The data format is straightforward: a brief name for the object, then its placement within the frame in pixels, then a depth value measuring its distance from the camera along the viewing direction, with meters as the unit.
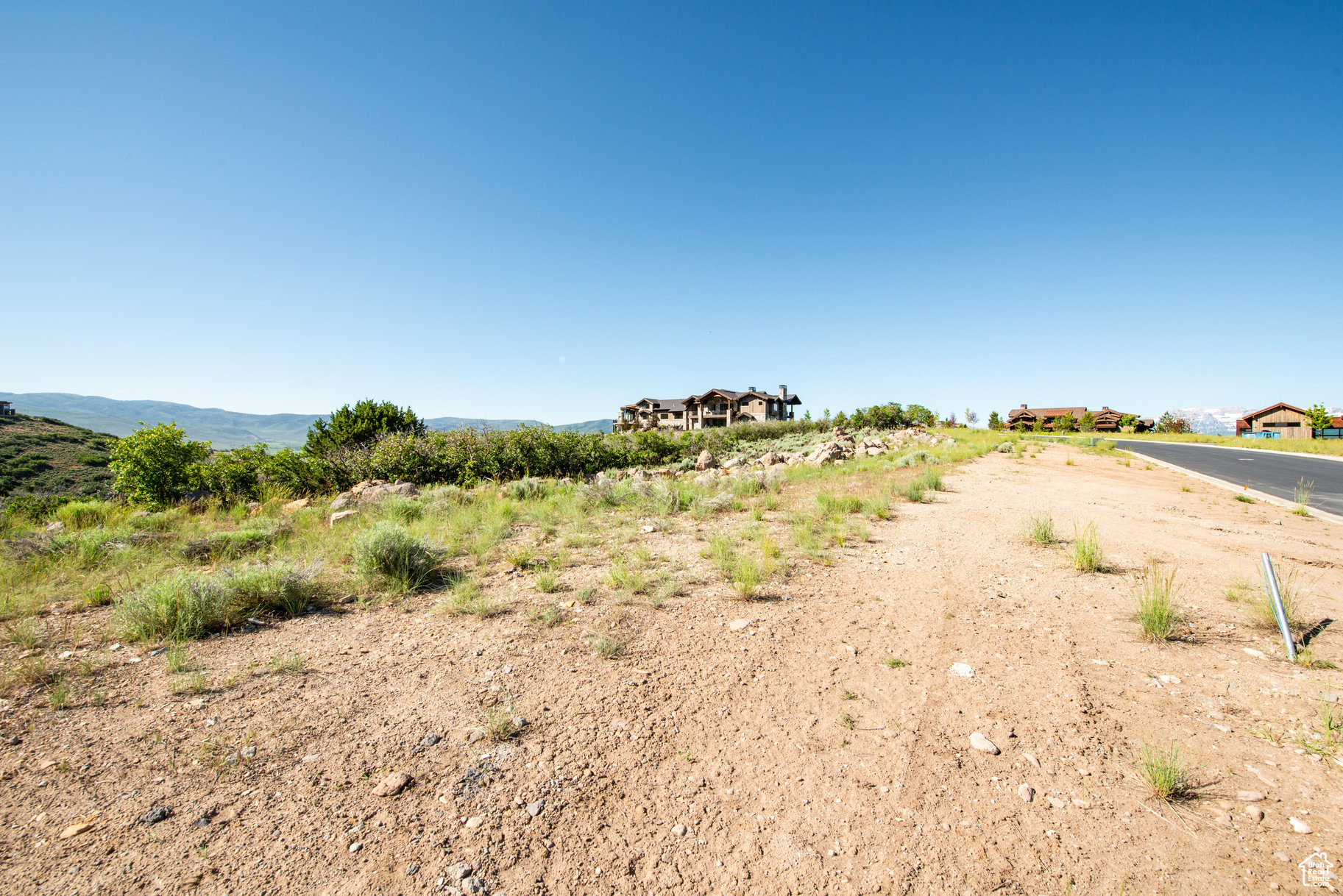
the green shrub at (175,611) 4.07
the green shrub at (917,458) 15.72
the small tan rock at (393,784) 2.42
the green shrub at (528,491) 10.47
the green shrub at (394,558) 5.37
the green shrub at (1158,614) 3.85
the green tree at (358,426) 15.12
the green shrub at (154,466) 10.89
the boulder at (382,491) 10.06
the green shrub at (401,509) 8.27
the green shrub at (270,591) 4.58
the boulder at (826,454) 18.32
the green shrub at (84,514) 8.37
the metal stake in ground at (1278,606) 3.47
